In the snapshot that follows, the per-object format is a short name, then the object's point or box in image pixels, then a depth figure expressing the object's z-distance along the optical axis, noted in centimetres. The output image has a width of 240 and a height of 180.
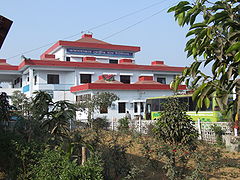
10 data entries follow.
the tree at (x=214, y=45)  292
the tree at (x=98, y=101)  2259
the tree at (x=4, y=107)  1175
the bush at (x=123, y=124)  1885
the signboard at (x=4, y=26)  714
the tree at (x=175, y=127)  786
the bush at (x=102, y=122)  2034
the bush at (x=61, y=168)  507
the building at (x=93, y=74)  3011
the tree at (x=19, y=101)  1548
